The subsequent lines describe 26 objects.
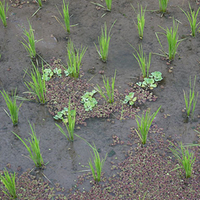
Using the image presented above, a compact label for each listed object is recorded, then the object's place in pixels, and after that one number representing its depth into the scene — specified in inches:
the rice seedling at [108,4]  323.1
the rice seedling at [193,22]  295.0
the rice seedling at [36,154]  215.3
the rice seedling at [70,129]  228.7
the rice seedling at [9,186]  202.7
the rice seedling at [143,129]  225.3
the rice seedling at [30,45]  282.0
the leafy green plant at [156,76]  273.4
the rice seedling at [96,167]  208.9
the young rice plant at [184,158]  209.6
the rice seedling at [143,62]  267.7
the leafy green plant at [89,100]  257.0
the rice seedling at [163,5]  316.5
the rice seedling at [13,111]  238.5
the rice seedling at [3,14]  309.4
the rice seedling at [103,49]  275.0
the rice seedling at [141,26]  292.6
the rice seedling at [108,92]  252.4
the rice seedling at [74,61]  268.6
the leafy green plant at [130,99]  259.9
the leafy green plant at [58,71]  279.9
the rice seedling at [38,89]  251.0
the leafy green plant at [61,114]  252.5
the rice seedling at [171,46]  270.8
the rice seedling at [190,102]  242.6
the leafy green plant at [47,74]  276.1
